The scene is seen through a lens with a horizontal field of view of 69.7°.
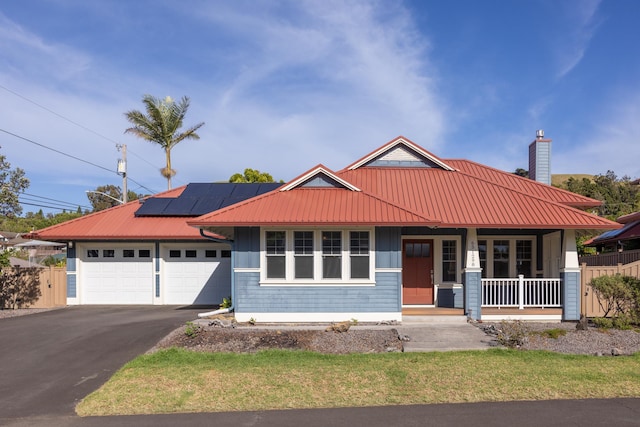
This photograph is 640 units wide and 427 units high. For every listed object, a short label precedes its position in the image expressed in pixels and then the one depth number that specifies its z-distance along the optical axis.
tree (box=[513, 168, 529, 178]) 72.05
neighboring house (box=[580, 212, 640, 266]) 19.22
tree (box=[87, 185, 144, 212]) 66.79
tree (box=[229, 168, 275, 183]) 35.09
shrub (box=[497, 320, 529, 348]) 10.48
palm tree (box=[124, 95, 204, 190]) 29.03
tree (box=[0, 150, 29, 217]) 16.52
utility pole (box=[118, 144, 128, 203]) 27.52
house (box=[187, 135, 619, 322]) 12.95
